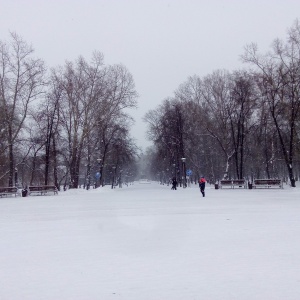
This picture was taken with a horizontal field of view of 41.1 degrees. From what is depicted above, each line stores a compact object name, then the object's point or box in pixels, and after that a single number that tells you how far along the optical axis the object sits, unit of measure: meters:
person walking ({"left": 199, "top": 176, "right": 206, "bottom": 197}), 28.86
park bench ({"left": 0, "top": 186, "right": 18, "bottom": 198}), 36.59
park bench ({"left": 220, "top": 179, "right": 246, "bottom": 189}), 43.66
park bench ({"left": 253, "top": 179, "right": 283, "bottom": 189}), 39.56
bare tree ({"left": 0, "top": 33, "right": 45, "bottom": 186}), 38.56
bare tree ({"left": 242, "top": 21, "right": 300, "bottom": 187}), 38.03
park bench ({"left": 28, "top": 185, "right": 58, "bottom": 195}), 38.03
